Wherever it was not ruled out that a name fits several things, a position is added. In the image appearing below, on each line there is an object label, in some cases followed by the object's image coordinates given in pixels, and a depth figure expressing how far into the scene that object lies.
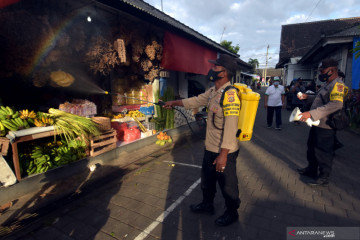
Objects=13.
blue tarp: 8.56
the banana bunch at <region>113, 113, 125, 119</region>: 6.66
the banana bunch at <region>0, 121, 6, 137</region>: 3.28
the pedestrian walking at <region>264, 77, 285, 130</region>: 7.97
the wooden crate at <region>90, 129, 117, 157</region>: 4.67
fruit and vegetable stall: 3.39
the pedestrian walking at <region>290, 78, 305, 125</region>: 10.63
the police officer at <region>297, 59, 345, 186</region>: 3.21
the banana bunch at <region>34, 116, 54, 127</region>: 3.84
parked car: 12.19
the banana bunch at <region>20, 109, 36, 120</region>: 3.78
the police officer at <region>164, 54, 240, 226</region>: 2.25
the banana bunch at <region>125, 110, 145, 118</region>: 7.15
